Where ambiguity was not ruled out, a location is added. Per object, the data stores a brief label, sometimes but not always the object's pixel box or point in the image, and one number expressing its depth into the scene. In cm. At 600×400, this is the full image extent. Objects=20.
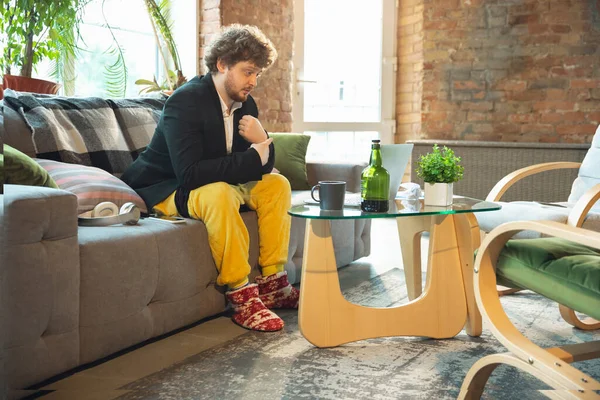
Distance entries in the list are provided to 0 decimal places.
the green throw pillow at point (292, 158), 352
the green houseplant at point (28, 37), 305
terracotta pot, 307
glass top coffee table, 218
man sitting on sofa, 239
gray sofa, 169
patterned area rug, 182
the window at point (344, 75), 546
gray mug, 219
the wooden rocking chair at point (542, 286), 140
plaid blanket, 252
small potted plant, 226
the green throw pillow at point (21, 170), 188
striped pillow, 227
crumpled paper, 244
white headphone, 217
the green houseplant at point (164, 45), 424
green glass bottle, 217
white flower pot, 226
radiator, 465
